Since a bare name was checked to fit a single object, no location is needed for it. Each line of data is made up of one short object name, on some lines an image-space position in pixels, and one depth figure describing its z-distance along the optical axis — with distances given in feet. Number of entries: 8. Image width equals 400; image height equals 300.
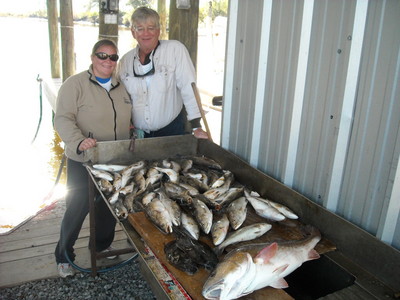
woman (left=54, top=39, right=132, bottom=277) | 12.28
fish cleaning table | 6.43
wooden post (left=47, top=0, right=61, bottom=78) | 39.96
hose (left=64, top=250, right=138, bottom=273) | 13.41
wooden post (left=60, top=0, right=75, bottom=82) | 31.21
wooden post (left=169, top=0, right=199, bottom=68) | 15.05
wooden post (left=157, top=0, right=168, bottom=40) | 34.16
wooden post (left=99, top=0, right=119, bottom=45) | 17.98
